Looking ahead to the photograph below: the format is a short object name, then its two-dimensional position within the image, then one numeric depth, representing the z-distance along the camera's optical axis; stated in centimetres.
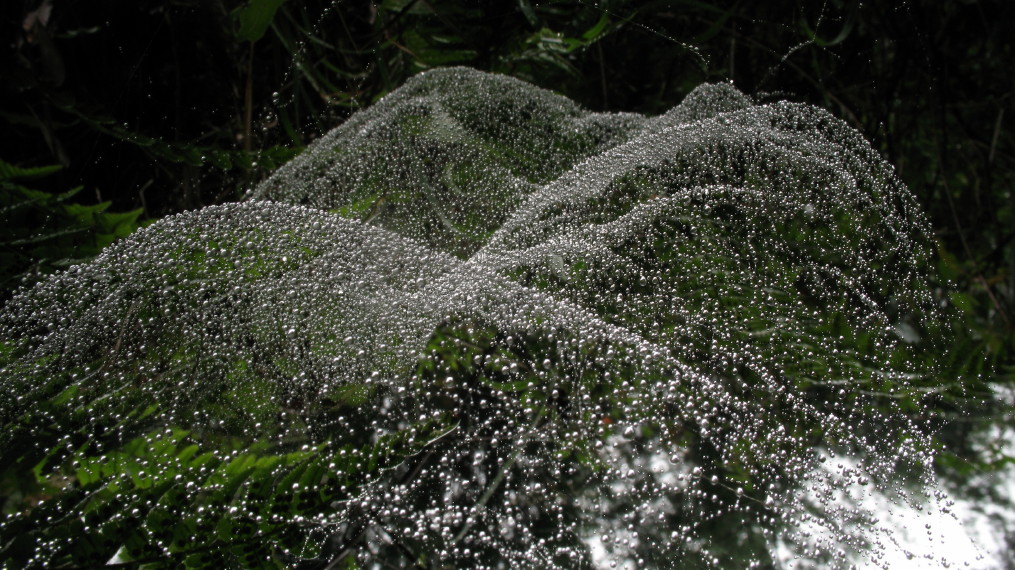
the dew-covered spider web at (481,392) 45
